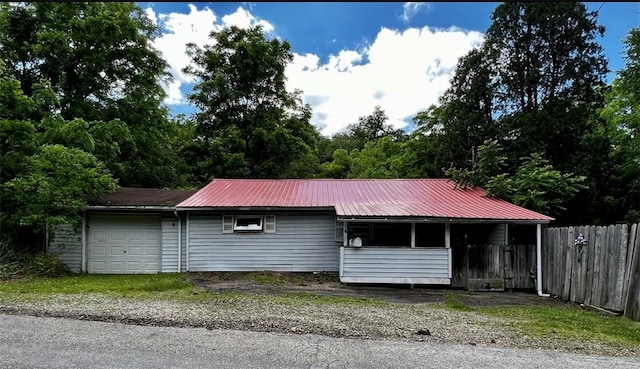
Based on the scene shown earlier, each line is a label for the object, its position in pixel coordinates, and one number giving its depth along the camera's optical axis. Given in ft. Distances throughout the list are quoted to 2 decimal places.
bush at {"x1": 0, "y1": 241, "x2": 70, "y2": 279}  34.00
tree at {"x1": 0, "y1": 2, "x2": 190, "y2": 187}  59.16
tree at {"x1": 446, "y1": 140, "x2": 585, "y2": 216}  42.16
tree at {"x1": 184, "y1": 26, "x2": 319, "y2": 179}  77.71
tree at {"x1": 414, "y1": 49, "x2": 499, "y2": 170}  61.57
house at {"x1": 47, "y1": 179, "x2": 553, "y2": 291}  39.34
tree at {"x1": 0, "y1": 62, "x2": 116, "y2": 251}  35.58
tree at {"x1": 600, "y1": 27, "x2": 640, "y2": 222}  47.56
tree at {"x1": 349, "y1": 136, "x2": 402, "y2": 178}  97.54
